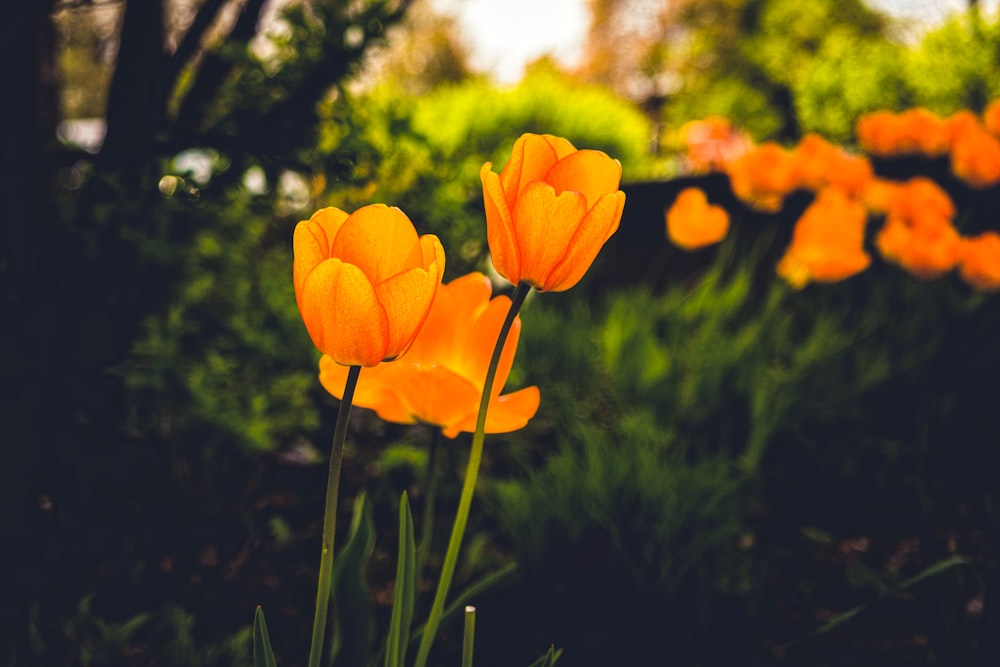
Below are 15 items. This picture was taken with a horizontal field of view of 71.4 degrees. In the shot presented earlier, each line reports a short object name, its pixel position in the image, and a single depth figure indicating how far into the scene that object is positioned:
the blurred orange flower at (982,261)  1.98
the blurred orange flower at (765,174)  2.26
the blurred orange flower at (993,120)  2.52
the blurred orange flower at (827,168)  2.33
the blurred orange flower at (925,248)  2.01
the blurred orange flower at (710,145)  3.88
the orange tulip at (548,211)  0.60
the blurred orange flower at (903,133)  2.63
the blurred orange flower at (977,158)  2.37
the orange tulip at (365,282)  0.56
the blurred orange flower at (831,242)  1.93
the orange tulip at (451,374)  0.70
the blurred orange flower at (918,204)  2.14
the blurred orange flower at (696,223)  2.16
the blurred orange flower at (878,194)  2.39
